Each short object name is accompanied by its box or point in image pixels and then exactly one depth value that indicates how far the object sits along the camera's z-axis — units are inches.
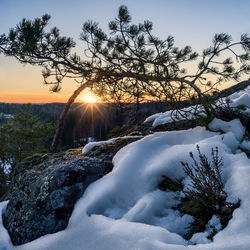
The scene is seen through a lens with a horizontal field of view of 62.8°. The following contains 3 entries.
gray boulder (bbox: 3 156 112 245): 80.7
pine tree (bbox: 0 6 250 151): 127.3
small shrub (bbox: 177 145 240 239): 61.4
